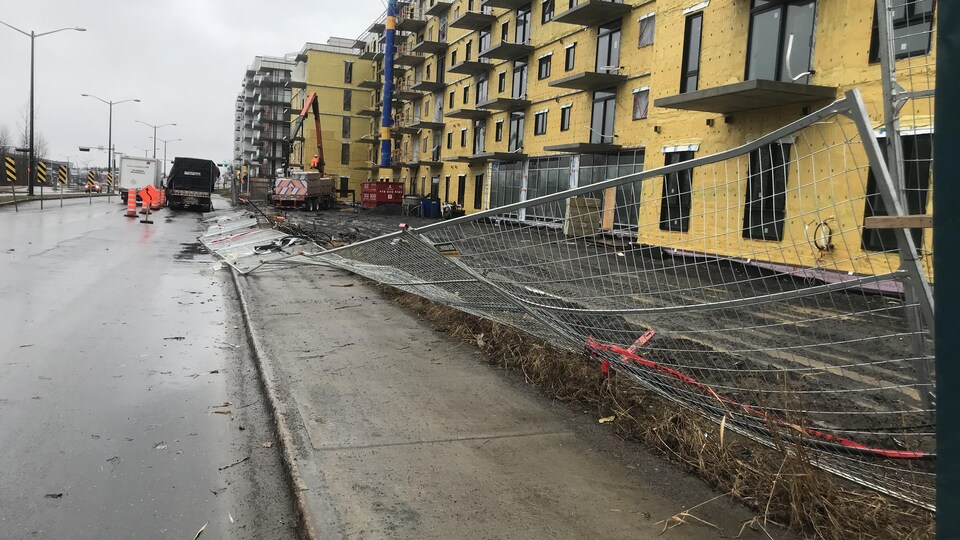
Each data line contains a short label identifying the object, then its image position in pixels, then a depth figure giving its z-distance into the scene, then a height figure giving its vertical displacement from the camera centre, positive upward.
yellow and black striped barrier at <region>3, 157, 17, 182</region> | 28.27 +1.20
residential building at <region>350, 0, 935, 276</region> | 12.88 +4.73
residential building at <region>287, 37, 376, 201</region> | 68.56 +12.01
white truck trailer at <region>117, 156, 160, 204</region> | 39.59 +1.67
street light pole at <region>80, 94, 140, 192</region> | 60.56 +5.94
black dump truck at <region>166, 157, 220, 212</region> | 34.41 +1.13
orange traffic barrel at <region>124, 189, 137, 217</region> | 26.78 -0.21
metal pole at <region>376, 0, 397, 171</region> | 53.25 +11.12
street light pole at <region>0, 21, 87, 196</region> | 37.62 +1.76
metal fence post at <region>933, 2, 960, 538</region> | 1.07 +0.05
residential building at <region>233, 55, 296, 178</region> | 103.56 +16.61
